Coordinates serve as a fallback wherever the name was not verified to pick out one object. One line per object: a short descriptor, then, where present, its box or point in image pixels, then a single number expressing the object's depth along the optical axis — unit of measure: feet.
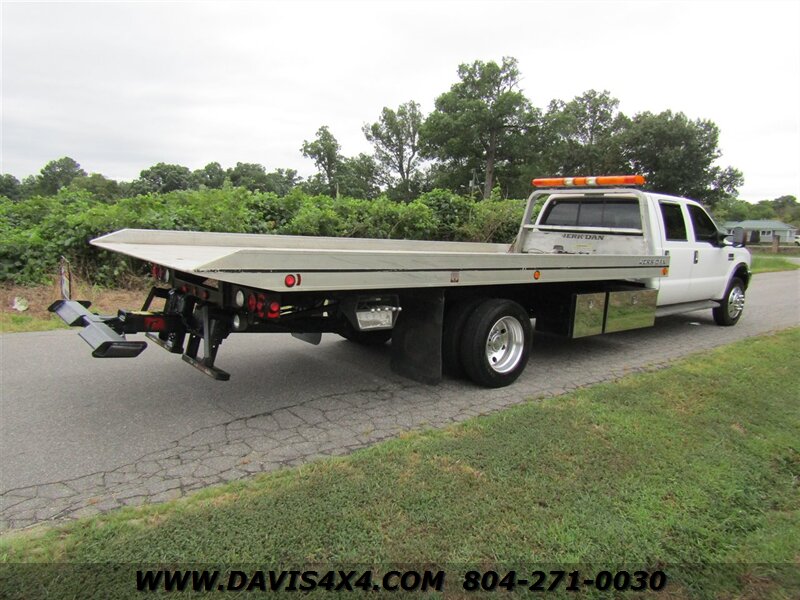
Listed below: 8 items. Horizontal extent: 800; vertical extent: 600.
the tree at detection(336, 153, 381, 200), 213.23
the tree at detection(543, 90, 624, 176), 165.78
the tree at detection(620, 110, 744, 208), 126.82
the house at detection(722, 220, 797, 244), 242.37
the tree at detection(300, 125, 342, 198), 216.54
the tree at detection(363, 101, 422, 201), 234.99
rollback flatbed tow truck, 12.39
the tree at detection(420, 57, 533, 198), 188.34
